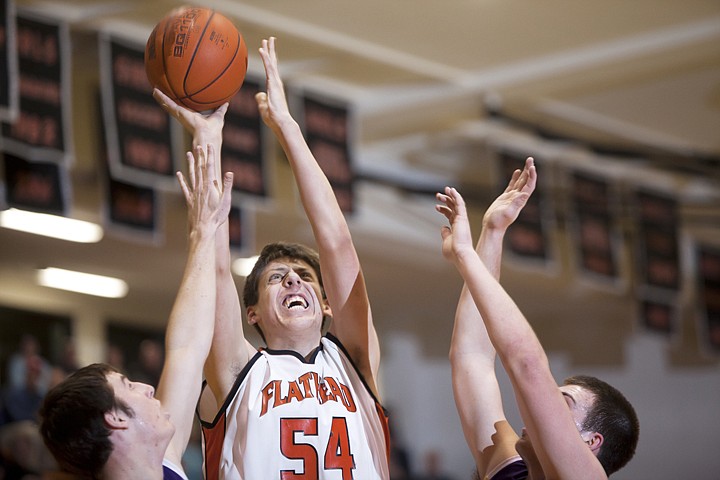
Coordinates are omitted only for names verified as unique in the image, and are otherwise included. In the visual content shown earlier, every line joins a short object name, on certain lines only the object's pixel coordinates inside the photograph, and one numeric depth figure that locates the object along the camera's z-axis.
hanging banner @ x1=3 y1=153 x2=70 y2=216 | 12.00
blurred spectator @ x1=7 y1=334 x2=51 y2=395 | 19.77
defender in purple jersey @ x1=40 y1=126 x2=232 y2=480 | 5.09
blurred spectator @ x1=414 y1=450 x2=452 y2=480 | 23.61
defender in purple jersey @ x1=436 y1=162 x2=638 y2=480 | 5.24
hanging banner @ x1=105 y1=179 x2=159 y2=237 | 13.22
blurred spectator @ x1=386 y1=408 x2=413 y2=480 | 21.57
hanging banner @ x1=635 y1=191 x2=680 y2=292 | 17.92
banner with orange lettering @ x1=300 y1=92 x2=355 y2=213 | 14.38
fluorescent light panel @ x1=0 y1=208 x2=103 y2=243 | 16.16
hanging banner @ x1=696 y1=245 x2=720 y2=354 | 19.74
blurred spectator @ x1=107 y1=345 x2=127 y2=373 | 18.58
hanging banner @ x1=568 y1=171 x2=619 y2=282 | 17.19
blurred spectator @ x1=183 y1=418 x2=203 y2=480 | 15.38
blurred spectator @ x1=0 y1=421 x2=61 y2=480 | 13.14
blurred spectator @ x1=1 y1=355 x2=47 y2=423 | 15.45
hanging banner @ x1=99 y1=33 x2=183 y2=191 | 12.37
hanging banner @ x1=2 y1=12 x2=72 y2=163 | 11.61
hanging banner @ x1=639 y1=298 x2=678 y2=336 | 19.13
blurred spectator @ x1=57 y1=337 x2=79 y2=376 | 17.92
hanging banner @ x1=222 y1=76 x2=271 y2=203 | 13.55
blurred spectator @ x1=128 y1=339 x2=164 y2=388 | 18.63
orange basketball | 6.31
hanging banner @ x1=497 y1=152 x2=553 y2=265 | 16.08
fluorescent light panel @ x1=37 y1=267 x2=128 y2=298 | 19.79
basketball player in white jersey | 5.75
